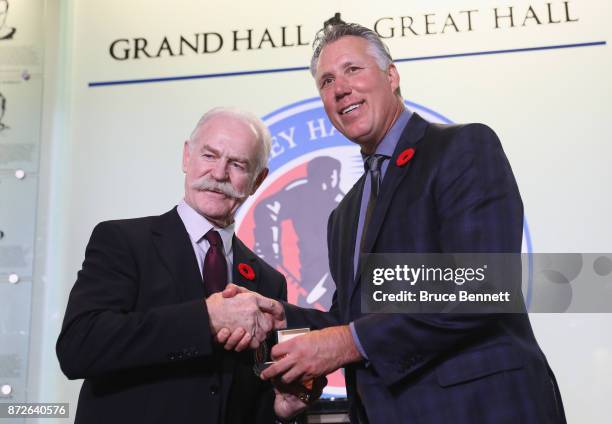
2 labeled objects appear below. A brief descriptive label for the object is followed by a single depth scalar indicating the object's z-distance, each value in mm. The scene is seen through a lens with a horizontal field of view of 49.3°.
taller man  1492
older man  1683
